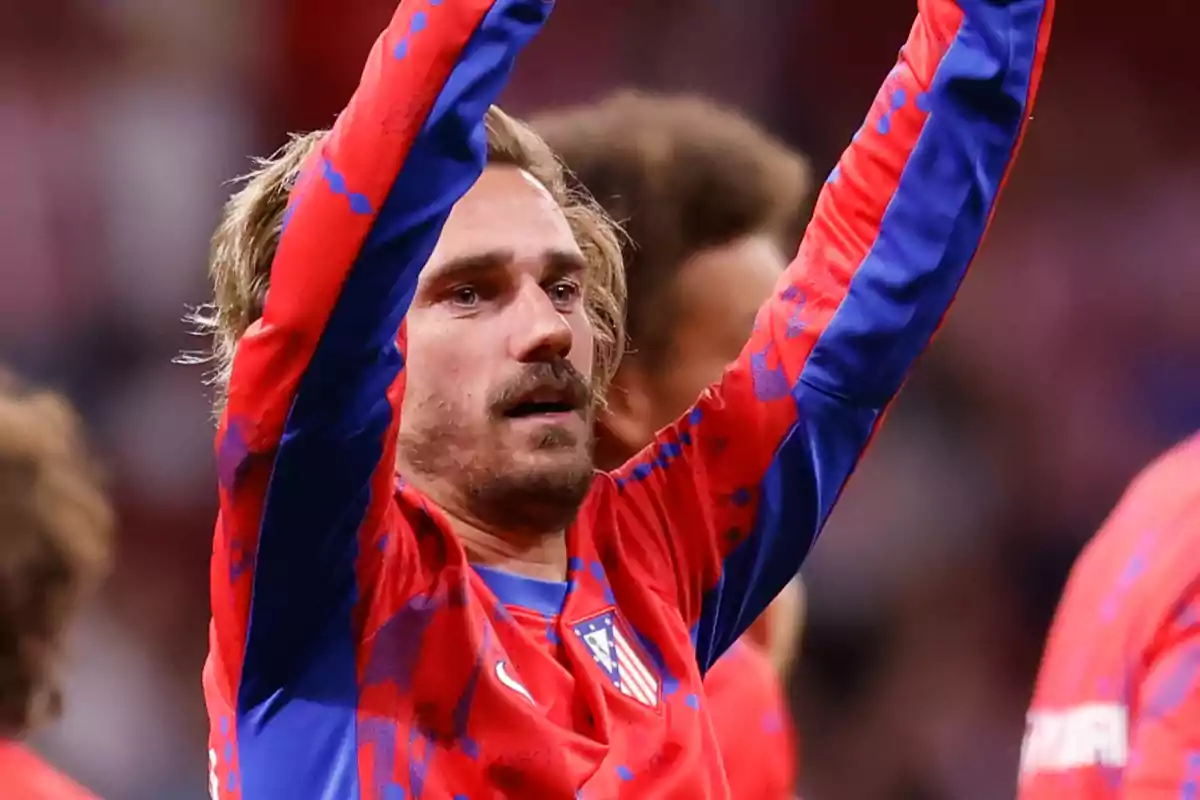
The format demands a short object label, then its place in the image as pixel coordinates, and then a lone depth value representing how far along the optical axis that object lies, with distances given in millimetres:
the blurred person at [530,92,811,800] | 8186
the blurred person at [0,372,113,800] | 8105
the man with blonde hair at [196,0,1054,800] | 7678
